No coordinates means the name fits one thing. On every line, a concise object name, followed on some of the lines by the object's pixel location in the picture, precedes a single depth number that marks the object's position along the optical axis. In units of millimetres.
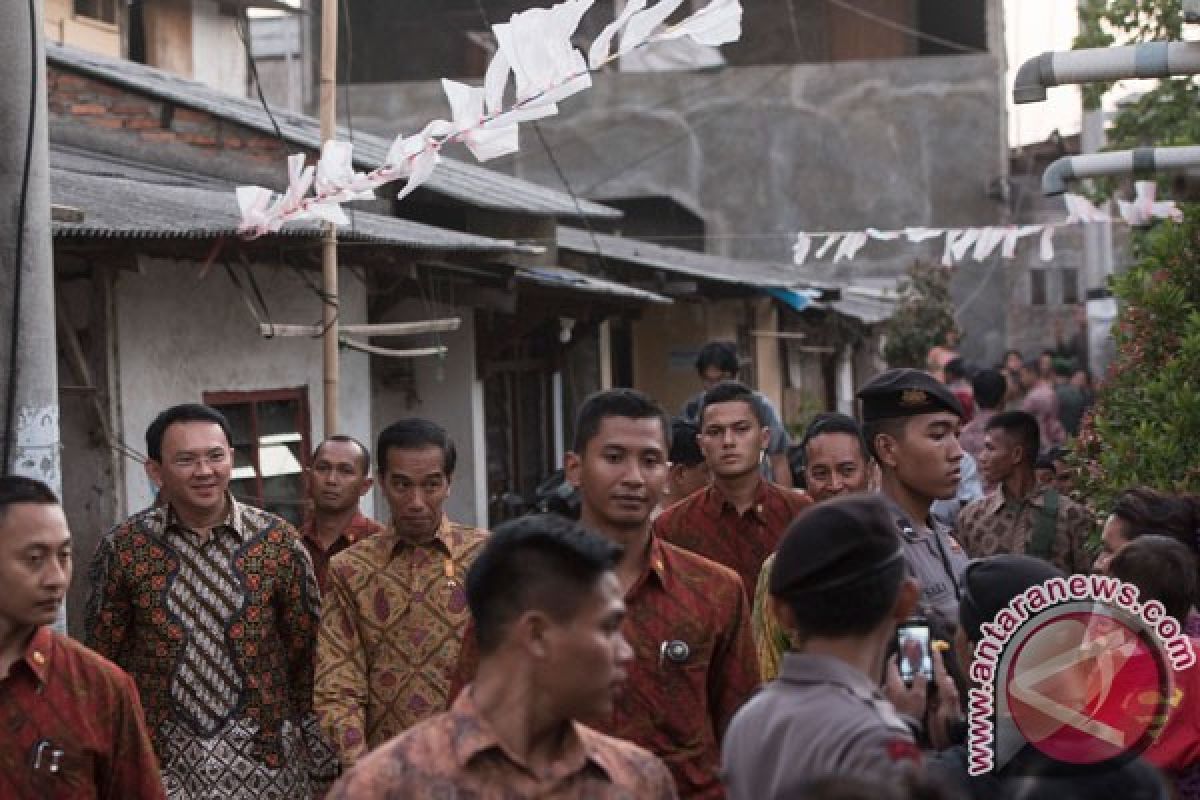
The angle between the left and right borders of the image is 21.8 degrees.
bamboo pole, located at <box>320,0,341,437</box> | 17311
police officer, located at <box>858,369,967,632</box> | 9565
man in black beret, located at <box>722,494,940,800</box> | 5872
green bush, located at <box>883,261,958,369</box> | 48467
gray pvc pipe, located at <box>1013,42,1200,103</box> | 12105
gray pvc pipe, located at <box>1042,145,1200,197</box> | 13314
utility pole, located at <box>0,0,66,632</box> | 11072
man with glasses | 10807
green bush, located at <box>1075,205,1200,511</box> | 13822
